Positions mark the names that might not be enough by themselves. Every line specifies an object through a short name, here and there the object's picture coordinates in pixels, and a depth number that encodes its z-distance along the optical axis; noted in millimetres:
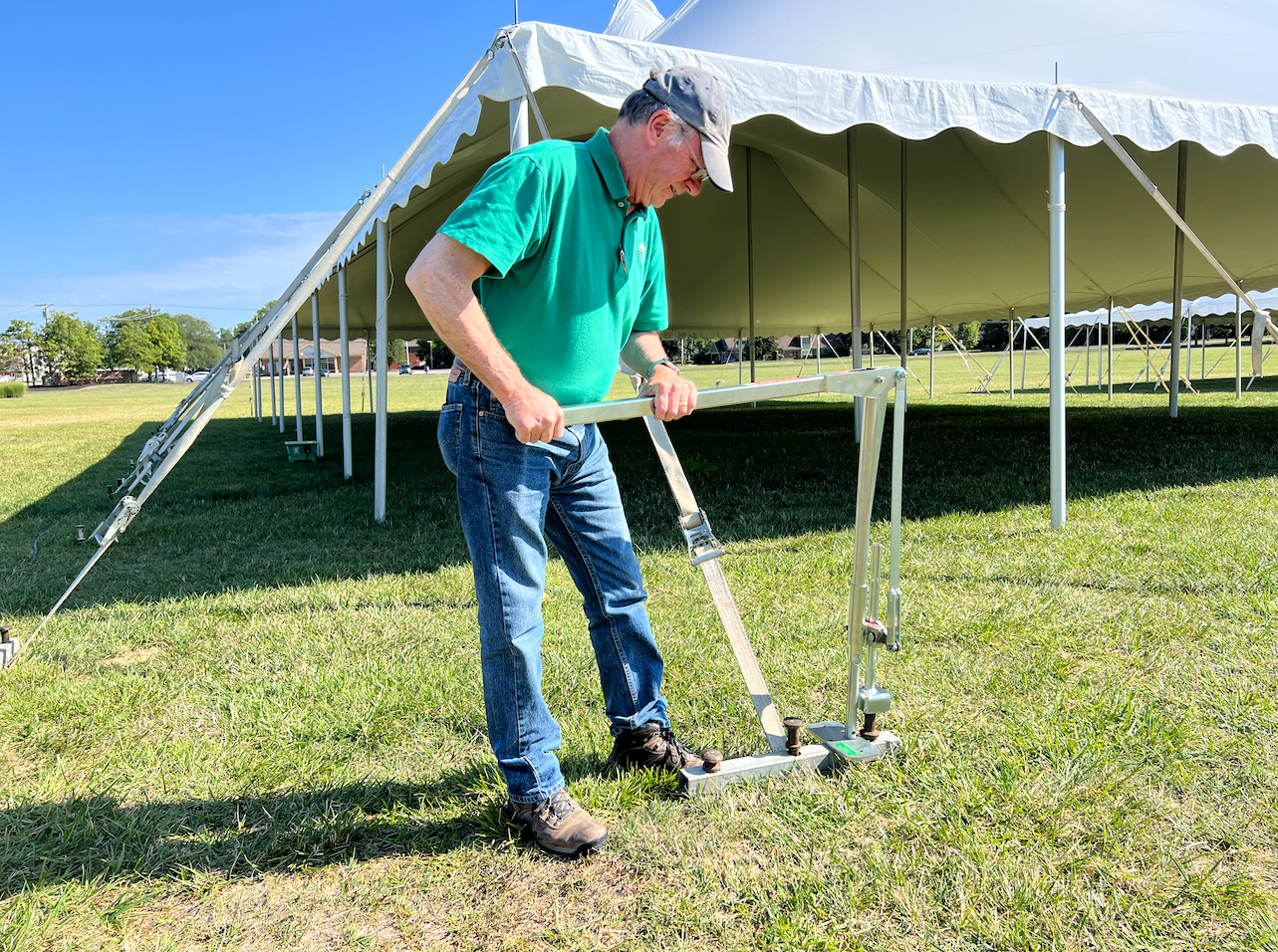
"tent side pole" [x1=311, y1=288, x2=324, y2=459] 10250
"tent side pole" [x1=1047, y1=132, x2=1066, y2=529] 4945
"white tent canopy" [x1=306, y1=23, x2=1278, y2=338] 4578
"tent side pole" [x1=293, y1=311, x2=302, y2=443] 11945
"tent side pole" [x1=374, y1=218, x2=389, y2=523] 5891
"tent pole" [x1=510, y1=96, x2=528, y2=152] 4074
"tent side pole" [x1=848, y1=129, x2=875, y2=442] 7591
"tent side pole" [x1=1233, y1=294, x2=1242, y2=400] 15990
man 1708
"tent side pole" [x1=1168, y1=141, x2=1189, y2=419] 7871
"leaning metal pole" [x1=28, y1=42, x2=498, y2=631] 3252
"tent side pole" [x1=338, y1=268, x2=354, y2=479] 7953
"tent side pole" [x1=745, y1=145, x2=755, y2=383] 9859
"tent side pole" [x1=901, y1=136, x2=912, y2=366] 8289
